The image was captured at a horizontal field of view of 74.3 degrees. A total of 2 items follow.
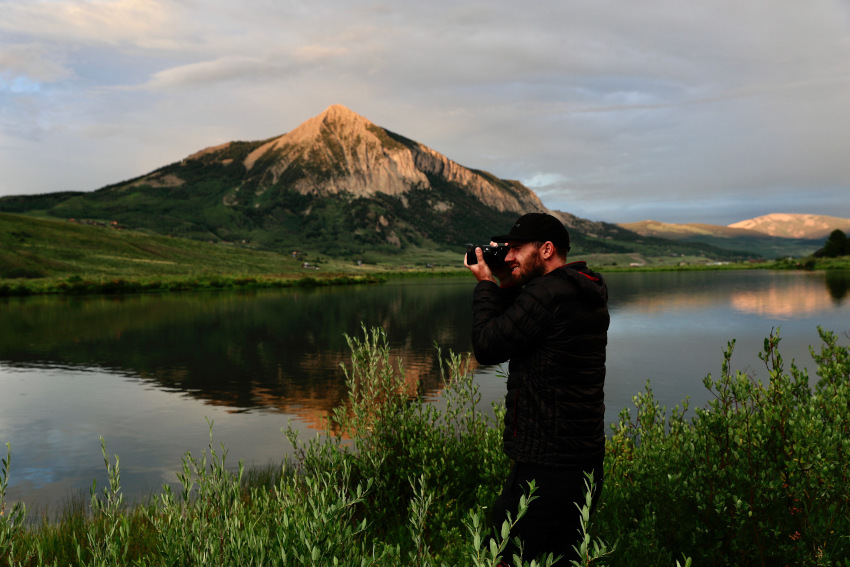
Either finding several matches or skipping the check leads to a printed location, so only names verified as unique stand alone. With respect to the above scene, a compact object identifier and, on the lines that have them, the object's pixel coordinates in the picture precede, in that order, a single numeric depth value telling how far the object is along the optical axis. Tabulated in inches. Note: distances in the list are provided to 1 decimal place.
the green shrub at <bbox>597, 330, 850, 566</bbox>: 197.9
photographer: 157.8
